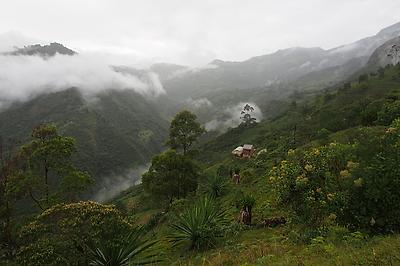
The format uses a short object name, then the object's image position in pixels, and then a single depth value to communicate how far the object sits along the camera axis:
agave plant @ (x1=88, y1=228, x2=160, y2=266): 9.80
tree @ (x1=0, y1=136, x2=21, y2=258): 16.14
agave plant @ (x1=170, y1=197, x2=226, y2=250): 13.05
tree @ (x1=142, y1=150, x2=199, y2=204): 28.12
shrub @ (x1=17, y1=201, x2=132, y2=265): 10.15
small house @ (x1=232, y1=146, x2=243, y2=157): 56.75
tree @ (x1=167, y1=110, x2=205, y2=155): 38.25
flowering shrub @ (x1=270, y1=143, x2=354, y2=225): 8.54
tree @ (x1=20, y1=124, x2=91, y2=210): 21.67
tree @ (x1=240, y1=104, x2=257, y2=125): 111.71
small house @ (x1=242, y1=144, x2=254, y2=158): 54.05
